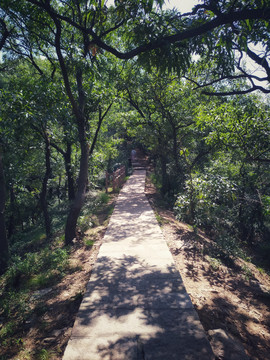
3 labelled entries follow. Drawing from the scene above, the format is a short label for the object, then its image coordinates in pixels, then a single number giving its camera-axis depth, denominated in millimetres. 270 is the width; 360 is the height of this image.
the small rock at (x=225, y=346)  2531
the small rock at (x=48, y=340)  2923
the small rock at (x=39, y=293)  3975
